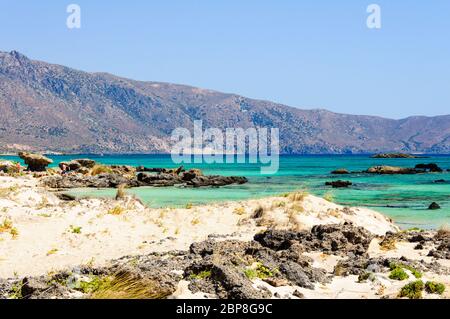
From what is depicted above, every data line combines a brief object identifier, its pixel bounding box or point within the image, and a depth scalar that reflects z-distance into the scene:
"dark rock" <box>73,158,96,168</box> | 66.56
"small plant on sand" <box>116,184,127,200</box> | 28.97
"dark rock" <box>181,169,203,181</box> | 56.19
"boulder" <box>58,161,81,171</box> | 65.19
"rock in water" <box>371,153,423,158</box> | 170.51
